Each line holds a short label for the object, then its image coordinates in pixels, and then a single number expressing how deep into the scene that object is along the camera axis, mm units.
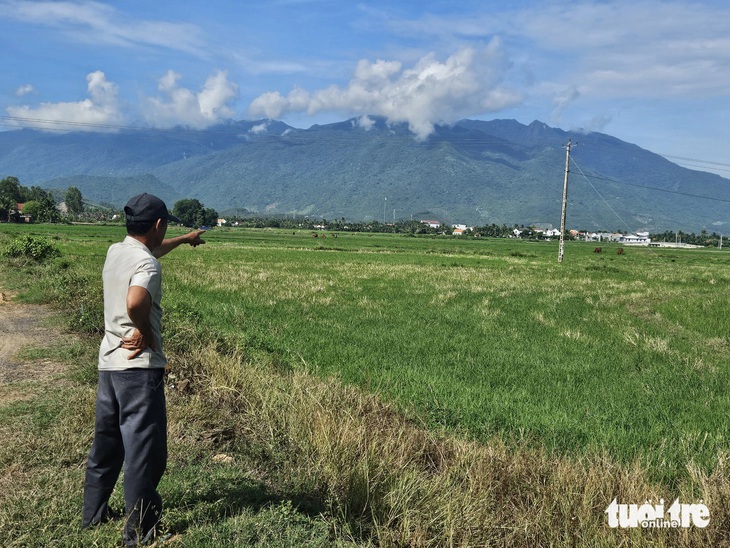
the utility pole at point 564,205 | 38312
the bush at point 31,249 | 20767
